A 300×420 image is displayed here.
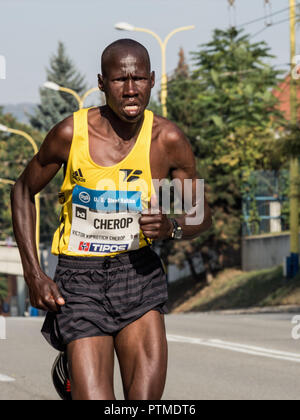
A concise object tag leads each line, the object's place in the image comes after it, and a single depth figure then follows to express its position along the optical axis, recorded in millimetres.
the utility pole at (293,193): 24941
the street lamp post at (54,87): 31094
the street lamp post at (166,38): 30062
